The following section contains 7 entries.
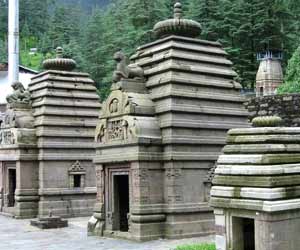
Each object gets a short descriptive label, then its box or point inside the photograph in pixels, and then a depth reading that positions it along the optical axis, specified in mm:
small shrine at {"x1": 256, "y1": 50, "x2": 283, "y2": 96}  34969
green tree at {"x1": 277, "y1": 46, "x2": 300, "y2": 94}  22944
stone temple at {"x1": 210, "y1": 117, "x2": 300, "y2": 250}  7891
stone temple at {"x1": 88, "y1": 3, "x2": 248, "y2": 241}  13352
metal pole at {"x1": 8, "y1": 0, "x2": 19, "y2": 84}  25188
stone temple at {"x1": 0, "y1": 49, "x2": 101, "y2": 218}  19281
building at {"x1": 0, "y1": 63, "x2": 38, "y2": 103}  42406
